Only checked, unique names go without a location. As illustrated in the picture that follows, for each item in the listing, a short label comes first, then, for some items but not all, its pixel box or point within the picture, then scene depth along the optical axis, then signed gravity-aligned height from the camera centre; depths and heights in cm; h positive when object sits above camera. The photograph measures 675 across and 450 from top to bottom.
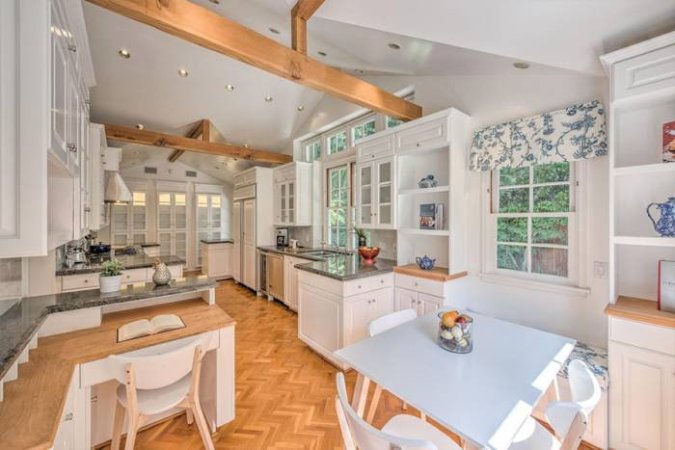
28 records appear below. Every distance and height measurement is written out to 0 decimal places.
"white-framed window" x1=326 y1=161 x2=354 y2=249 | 422 +30
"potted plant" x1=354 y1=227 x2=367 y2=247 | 374 -17
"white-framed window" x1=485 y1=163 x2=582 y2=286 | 223 +1
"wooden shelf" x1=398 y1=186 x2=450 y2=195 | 269 +34
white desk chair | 135 -87
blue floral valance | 201 +68
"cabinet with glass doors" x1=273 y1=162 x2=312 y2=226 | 483 +55
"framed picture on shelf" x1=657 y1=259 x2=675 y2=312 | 164 -38
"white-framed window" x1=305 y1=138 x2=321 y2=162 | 509 +139
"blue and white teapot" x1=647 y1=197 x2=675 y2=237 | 160 +2
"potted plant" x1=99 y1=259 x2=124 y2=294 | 186 -36
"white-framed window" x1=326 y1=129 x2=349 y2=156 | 448 +137
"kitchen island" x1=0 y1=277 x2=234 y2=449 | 104 -67
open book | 160 -62
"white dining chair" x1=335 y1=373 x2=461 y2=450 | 87 -75
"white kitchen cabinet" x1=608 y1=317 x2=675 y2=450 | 151 -92
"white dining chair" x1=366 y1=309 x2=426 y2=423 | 180 -67
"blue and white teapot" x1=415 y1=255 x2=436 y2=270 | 286 -40
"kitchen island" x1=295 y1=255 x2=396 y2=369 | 258 -77
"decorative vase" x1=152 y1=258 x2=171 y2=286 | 204 -38
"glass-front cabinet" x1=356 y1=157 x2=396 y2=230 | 315 +37
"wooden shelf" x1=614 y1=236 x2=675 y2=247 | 156 -10
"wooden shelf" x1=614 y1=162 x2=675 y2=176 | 158 +32
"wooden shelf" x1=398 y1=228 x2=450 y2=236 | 273 -8
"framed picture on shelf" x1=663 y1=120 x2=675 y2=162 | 163 +48
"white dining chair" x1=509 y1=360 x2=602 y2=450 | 94 -73
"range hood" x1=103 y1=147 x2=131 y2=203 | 387 +60
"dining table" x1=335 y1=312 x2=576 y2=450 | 98 -67
